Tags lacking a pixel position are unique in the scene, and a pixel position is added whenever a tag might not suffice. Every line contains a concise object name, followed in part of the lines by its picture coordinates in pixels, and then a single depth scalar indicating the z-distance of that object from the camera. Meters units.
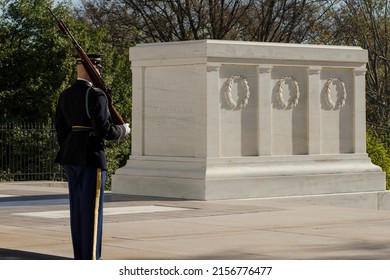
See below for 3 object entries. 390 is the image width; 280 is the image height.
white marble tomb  18.20
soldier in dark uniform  9.33
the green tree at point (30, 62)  35.53
